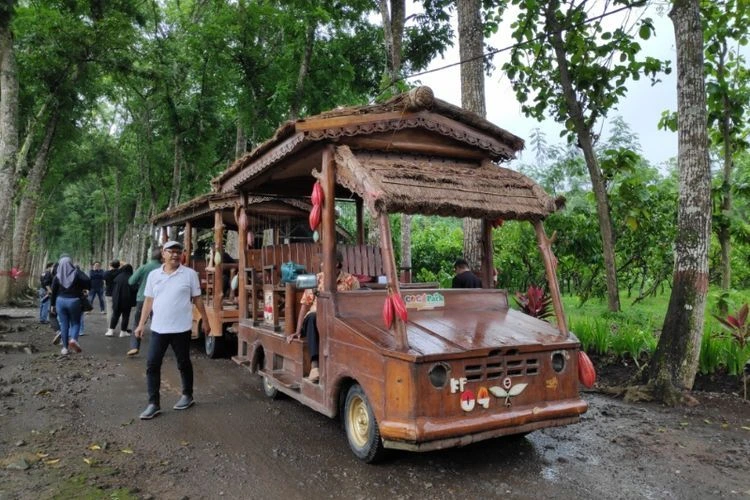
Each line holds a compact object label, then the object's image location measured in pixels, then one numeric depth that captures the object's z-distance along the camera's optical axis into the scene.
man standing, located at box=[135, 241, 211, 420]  5.75
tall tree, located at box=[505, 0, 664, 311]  8.34
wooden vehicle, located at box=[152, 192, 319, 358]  8.55
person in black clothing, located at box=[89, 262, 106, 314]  16.00
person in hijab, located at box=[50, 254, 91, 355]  8.84
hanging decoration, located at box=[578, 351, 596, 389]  4.50
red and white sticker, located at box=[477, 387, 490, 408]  4.01
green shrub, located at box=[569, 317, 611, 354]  7.99
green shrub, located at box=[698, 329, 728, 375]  6.77
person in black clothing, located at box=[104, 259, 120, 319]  11.32
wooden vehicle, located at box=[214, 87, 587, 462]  3.91
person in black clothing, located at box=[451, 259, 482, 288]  6.36
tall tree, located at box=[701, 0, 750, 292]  7.96
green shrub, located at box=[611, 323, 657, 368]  7.42
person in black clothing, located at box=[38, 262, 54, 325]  13.02
